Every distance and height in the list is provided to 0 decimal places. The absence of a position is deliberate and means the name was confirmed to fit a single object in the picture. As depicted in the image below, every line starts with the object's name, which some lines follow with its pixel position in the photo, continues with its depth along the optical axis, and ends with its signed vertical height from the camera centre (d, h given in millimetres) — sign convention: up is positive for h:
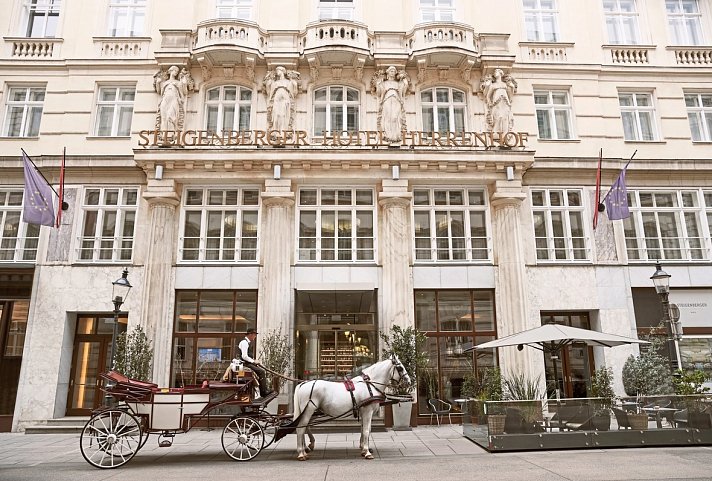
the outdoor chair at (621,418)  11578 -1132
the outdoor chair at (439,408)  16328 -1251
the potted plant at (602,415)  11531 -1046
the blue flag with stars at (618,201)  16422 +5221
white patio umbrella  12336 +708
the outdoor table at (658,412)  11656 -1004
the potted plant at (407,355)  15469 +403
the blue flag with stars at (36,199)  15180 +5069
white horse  10492 -580
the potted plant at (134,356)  15484 +443
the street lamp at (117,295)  14016 +2060
